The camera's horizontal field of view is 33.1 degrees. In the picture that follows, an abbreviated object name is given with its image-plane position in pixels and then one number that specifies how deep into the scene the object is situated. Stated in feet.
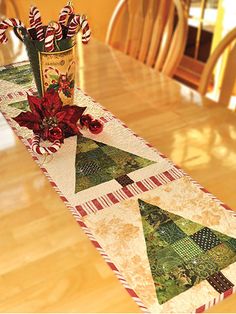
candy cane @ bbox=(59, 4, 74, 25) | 3.38
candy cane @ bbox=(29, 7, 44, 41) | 3.21
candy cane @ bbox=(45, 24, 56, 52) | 3.10
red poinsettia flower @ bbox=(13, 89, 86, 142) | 3.26
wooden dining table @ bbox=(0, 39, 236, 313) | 2.15
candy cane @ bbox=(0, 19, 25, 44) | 3.25
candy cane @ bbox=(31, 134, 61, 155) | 3.14
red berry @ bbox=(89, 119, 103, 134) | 3.51
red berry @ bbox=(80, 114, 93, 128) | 3.54
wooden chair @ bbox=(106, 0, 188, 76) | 5.09
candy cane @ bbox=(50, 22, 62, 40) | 3.14
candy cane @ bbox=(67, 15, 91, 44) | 3.24
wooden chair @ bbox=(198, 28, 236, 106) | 4.21
